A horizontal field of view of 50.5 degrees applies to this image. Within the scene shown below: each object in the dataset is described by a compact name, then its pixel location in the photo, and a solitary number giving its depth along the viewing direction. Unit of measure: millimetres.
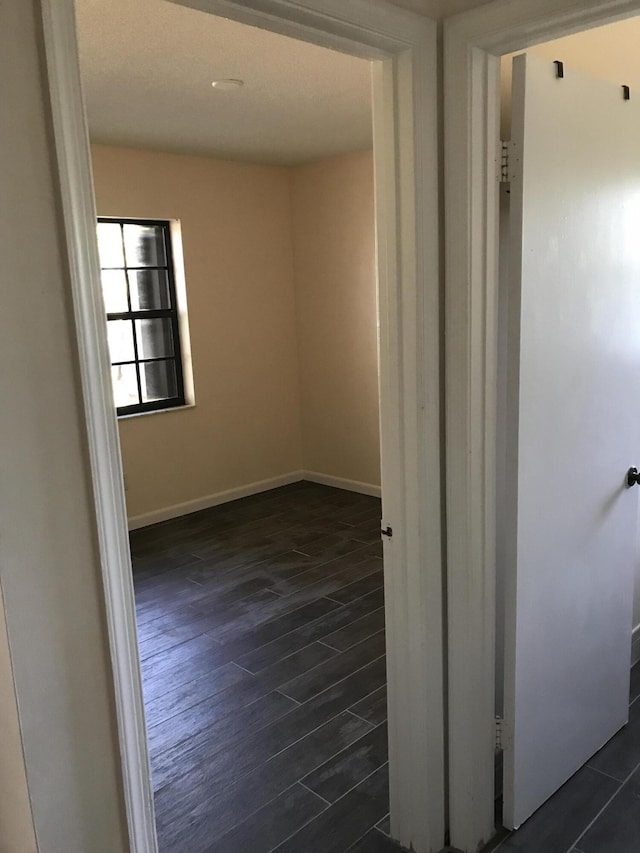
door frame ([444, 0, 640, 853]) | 1494
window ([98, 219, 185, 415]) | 4516
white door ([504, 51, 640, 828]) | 1696
